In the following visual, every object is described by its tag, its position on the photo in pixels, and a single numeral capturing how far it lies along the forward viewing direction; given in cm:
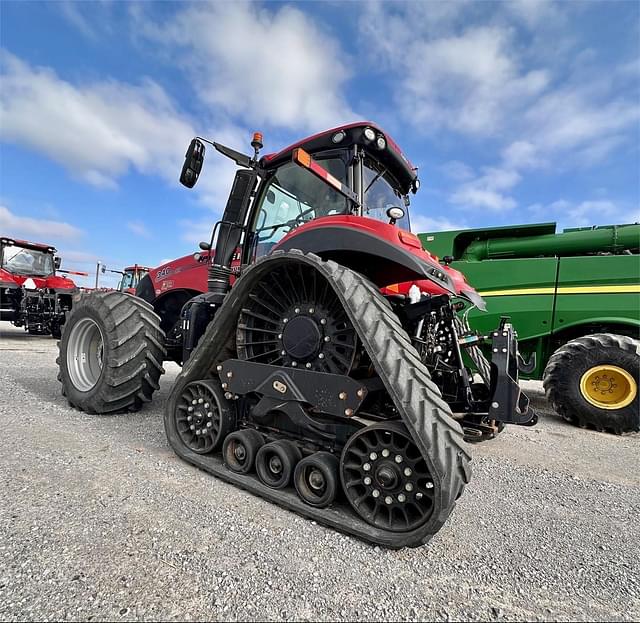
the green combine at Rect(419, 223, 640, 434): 442
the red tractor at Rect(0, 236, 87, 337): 1115
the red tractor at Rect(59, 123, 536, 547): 181
